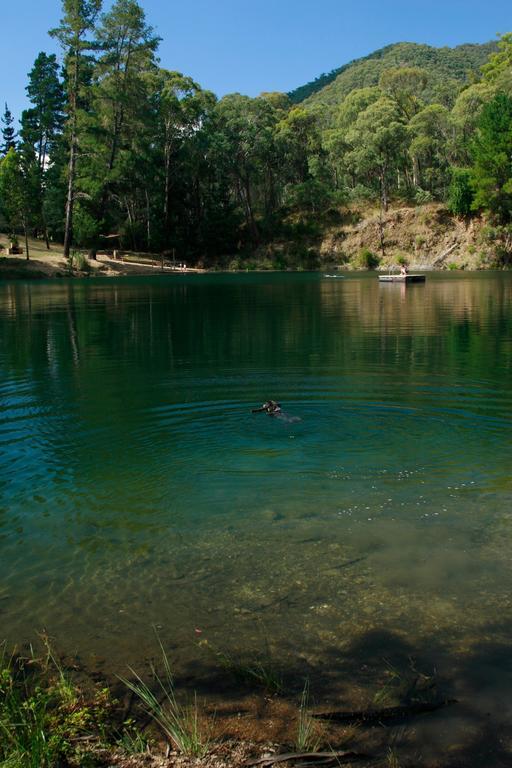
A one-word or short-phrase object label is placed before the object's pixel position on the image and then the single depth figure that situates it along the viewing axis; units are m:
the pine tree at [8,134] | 98.19
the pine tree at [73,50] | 70.06
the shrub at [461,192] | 83.81
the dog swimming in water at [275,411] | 11.37
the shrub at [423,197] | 91.06
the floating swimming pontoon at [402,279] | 53.06
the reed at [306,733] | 3.58
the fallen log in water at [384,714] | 3.88
